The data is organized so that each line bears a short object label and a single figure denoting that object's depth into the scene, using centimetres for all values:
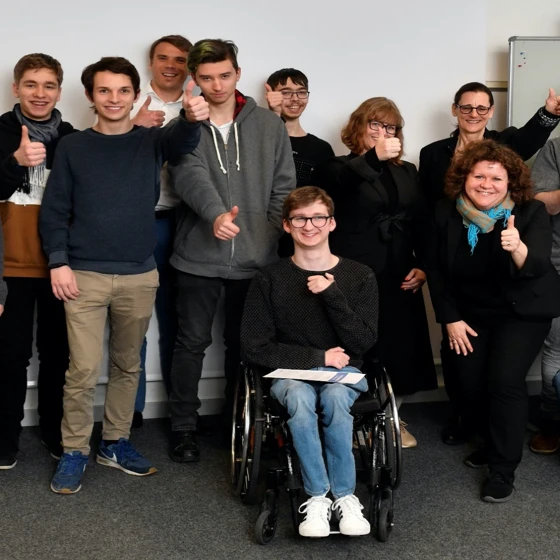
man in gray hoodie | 305
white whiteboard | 383
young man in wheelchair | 255
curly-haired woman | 290
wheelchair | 256
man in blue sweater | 285
